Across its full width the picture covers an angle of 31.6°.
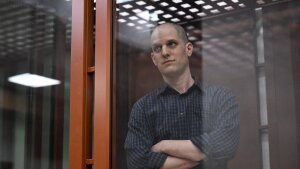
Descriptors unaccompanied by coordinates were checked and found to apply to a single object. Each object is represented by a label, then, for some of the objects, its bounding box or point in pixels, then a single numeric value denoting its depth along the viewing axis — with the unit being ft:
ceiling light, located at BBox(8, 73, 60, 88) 11.81
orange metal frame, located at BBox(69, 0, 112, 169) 10.32
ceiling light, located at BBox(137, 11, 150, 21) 10.25
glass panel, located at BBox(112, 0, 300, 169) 8.48
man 9.02
